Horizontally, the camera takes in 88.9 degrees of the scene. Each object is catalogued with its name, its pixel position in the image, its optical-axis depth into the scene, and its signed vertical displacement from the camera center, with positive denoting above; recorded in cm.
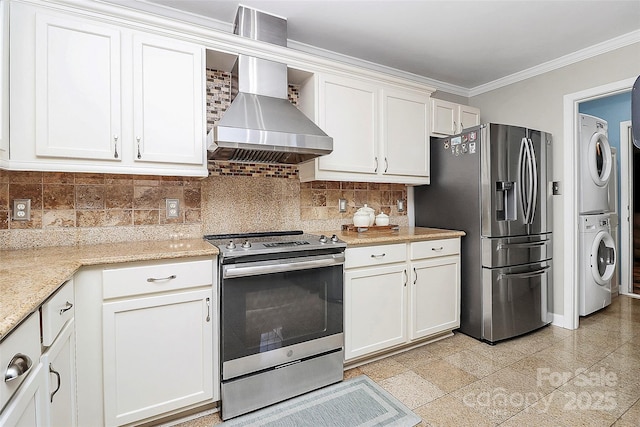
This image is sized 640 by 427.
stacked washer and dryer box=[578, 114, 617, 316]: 312 -6
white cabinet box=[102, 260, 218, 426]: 155 -62
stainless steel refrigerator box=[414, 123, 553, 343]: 264 -7
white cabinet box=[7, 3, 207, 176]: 161 +64
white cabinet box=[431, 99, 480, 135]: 309 +96
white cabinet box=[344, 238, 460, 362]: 224 -61
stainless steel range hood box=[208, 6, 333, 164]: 184 +61
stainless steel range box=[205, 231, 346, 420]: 178 -61
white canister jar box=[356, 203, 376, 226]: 268 +1
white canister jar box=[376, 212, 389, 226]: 276 -5
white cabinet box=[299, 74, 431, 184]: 246 +69
